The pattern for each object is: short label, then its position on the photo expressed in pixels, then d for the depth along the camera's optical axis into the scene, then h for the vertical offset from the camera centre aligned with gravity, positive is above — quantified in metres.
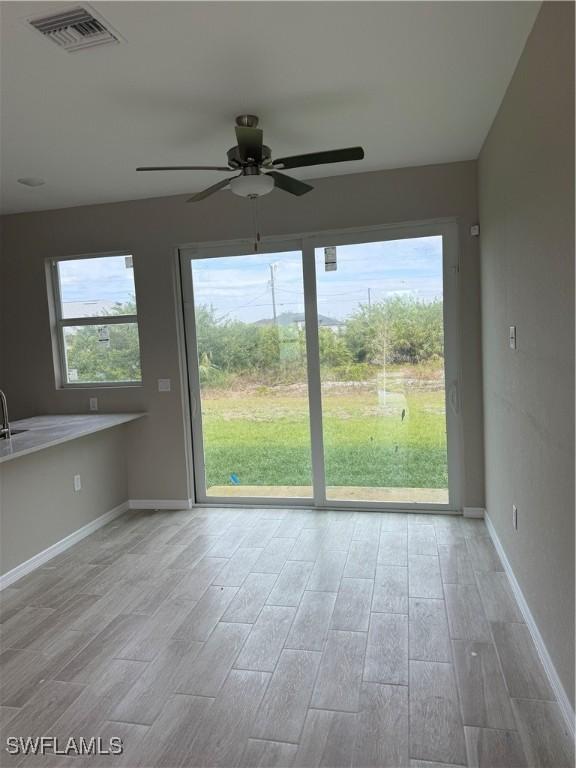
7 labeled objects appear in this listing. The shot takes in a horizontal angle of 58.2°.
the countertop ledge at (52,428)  3.24 -0.51
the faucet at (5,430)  3.55 -0.46
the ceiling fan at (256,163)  2.66 +1.01
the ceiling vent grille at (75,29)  1.97 +1.31
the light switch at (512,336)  2.74 +0.02
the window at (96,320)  4.74 +0.37
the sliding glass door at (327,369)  4.20 -0.17
